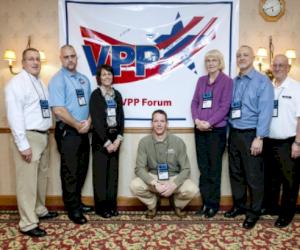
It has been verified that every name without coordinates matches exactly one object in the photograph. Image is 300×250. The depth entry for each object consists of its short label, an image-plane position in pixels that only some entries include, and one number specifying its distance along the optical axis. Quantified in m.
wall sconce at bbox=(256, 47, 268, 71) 3.21
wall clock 3.31
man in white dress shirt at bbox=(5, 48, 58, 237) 2.63
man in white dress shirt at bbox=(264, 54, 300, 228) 2.82
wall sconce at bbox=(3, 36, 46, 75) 3.19
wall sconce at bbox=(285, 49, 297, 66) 3.23
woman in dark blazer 2.99
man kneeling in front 3.05
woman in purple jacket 2.99
